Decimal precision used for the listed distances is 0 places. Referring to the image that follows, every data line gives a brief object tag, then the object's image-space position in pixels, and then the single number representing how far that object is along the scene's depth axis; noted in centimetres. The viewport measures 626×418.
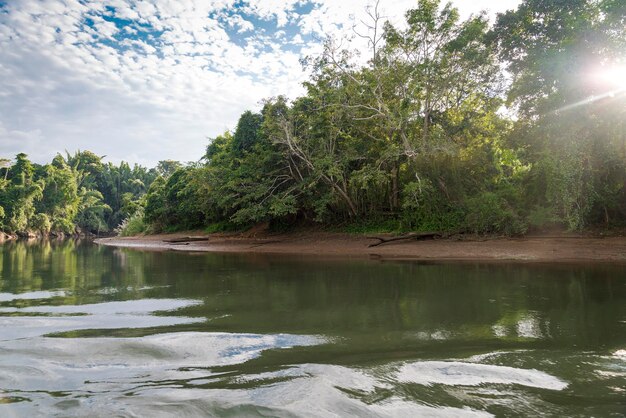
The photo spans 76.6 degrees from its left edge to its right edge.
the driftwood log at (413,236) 1622
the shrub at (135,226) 3569
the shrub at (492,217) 1425
